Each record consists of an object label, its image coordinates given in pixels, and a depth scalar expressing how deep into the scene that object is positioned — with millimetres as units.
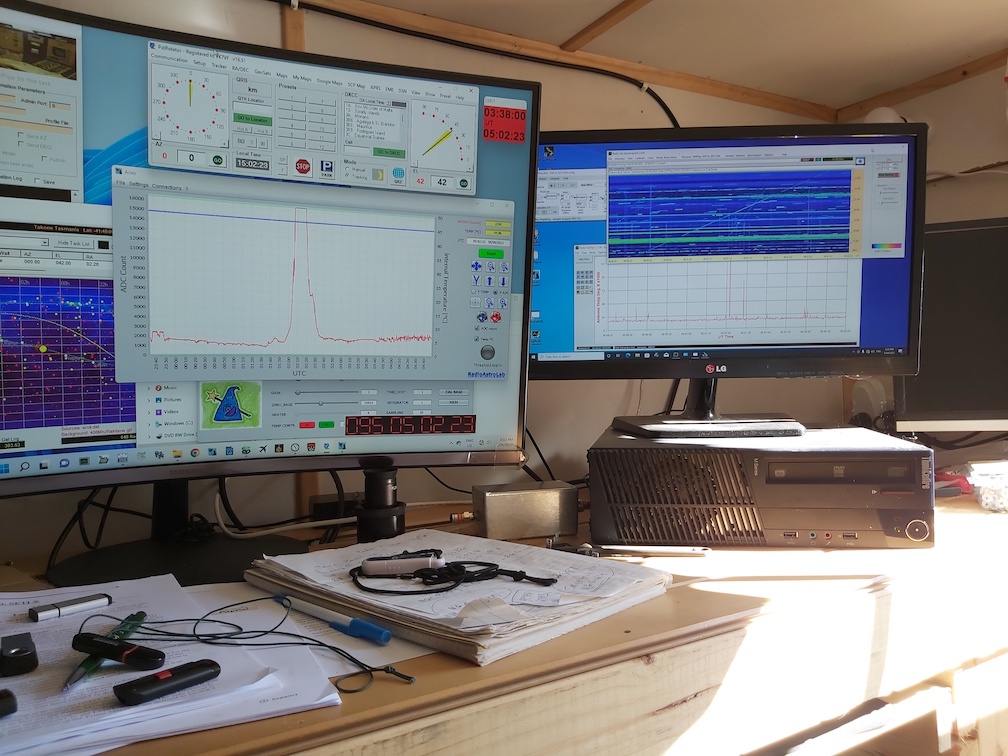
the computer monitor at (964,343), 1270
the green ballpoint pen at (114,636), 485
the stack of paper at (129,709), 422
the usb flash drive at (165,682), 450
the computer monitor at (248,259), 765
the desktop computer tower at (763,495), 894
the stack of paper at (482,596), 565
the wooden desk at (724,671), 488
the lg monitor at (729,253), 1038
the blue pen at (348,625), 582
